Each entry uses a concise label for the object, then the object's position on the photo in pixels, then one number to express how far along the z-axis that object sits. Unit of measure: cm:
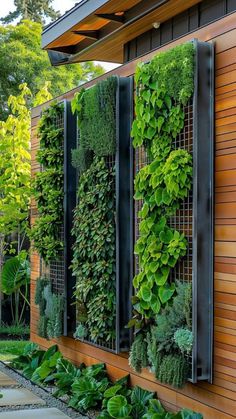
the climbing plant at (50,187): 666
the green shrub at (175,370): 429
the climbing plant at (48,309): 655
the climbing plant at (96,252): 547
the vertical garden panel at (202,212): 423
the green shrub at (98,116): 543
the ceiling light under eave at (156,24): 635
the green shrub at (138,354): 479
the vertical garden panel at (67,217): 649
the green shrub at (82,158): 591
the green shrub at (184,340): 424
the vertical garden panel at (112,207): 534
